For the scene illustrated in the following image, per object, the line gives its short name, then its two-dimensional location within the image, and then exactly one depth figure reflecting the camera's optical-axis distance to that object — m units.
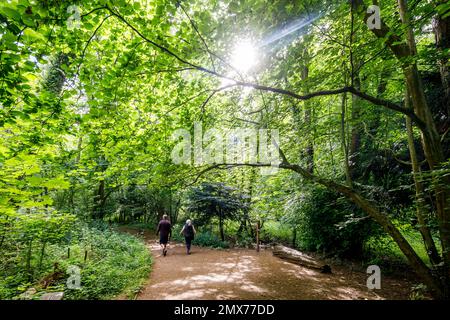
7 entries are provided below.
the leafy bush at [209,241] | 13.14
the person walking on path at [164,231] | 10.75
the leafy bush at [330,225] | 8.06
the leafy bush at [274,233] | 14.27
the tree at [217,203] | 14.17
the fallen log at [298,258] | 7.79
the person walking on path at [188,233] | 11.02
